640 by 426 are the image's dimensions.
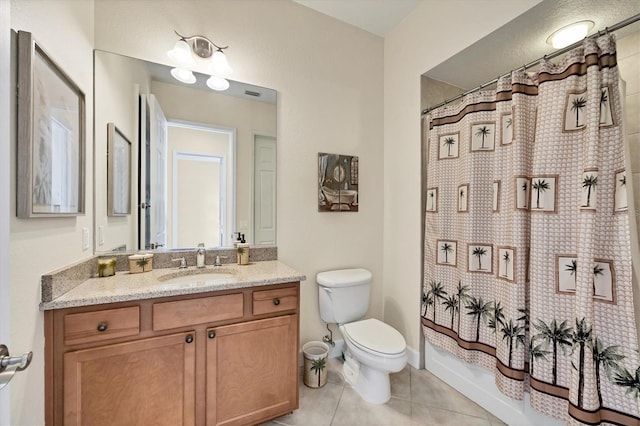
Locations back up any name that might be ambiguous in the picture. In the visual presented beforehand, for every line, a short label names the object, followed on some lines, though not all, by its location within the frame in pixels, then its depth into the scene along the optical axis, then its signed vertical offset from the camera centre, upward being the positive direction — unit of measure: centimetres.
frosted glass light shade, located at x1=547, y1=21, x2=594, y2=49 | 148 +103
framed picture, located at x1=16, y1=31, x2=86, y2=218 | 90 +28
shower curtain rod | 112 +79
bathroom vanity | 110 -64
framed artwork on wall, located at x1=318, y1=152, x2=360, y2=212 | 213 +23
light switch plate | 138 -15
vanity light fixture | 170 +99
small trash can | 186 -109
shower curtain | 113 -14
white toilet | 162 -81
